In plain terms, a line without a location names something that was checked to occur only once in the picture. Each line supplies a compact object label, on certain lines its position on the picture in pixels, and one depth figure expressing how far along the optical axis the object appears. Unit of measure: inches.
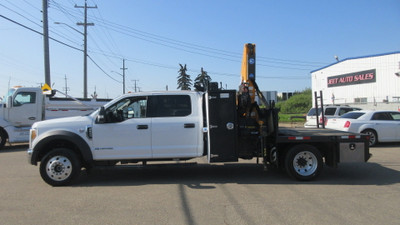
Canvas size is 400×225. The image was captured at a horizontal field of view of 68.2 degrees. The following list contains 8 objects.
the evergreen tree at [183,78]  1933.6
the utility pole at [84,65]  1049.5
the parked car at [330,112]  575.4
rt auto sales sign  1219.2
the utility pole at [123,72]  2256.4
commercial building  1110.3
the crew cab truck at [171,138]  241.4
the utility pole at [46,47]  703.1
